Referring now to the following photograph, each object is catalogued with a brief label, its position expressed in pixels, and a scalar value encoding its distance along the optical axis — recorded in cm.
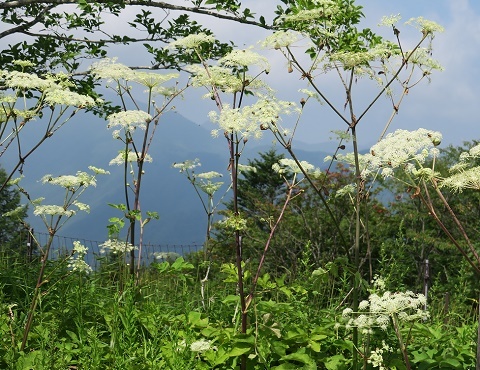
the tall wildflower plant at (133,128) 493
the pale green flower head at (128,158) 544
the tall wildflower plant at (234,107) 356
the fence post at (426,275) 828
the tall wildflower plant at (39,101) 426
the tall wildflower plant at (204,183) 615
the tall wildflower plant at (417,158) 293
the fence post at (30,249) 825
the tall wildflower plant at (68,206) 448
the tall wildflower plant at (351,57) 390
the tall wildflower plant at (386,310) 287
